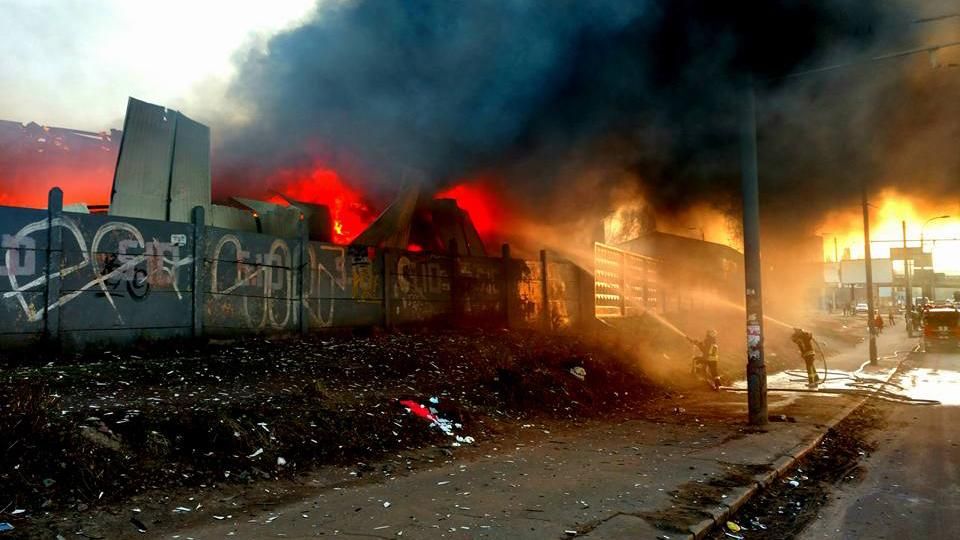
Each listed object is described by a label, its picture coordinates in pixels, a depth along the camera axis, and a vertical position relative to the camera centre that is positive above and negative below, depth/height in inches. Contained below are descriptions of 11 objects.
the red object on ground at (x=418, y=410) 311.9 -60.7
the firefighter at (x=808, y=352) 561.6 -57.8
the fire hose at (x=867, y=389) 495.9 -90.6
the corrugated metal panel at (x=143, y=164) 437.4 +103.1
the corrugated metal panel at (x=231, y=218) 482.3 +66.5
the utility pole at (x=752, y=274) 355.3 +11.7
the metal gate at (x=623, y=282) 706.2 +16.0
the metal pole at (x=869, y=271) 768.9 +28.5
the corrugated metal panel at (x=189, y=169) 466.1 +105.4
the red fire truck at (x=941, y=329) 997.8 -64.5
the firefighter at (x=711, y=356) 547.8 -58.4
